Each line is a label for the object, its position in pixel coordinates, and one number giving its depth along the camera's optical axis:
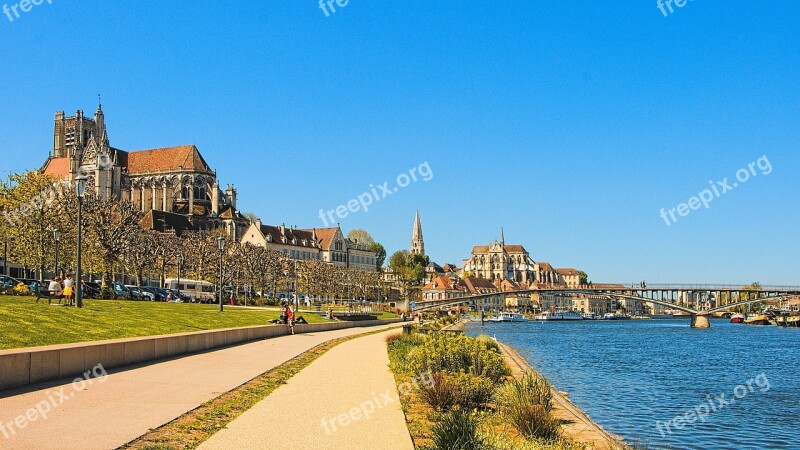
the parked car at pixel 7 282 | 47.92
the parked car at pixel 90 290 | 52.60
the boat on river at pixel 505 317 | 180.21
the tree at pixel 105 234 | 61.62
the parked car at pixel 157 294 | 69.38
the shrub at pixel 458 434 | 10.79
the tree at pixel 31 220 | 58.34
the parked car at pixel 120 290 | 61.01
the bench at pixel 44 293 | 41.01
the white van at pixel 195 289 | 82.88
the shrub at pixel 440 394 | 17.34
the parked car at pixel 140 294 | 65.69
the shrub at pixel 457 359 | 23.44
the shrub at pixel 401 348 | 25.47
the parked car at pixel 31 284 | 49.58
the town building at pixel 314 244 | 160.00
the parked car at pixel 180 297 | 71.18
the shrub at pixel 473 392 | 17.81
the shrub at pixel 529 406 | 14.75
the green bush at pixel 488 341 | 37.03
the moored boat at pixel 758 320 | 169.23
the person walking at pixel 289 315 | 45.74
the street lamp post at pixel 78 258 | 29.39
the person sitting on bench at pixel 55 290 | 39.33
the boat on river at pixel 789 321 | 152.00
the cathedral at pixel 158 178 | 150.60
